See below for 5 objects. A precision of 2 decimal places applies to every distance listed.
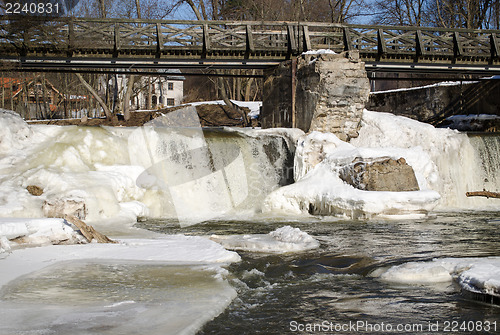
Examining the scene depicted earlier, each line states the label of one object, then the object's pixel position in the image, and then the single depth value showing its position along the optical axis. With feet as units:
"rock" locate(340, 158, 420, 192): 41.75
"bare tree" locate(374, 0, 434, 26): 109.29
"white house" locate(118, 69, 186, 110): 183.42
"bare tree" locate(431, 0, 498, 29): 97.76
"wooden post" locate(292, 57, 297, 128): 53.01
